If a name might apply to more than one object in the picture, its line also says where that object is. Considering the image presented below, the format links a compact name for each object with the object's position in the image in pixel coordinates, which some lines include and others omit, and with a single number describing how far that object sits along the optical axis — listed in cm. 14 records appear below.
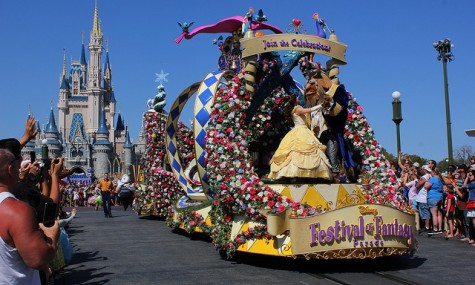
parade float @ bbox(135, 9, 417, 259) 836
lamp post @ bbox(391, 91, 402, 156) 1438
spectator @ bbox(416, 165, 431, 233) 1355
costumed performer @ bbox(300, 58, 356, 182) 994
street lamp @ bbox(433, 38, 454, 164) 1695
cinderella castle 12447
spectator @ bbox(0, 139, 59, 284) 320
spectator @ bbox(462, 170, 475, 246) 1113
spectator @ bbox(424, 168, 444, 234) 1328
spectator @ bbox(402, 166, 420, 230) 1446
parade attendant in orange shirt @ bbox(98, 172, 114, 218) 2041
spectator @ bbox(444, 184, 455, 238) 1298
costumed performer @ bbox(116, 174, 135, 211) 2588
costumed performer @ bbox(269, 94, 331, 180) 912
